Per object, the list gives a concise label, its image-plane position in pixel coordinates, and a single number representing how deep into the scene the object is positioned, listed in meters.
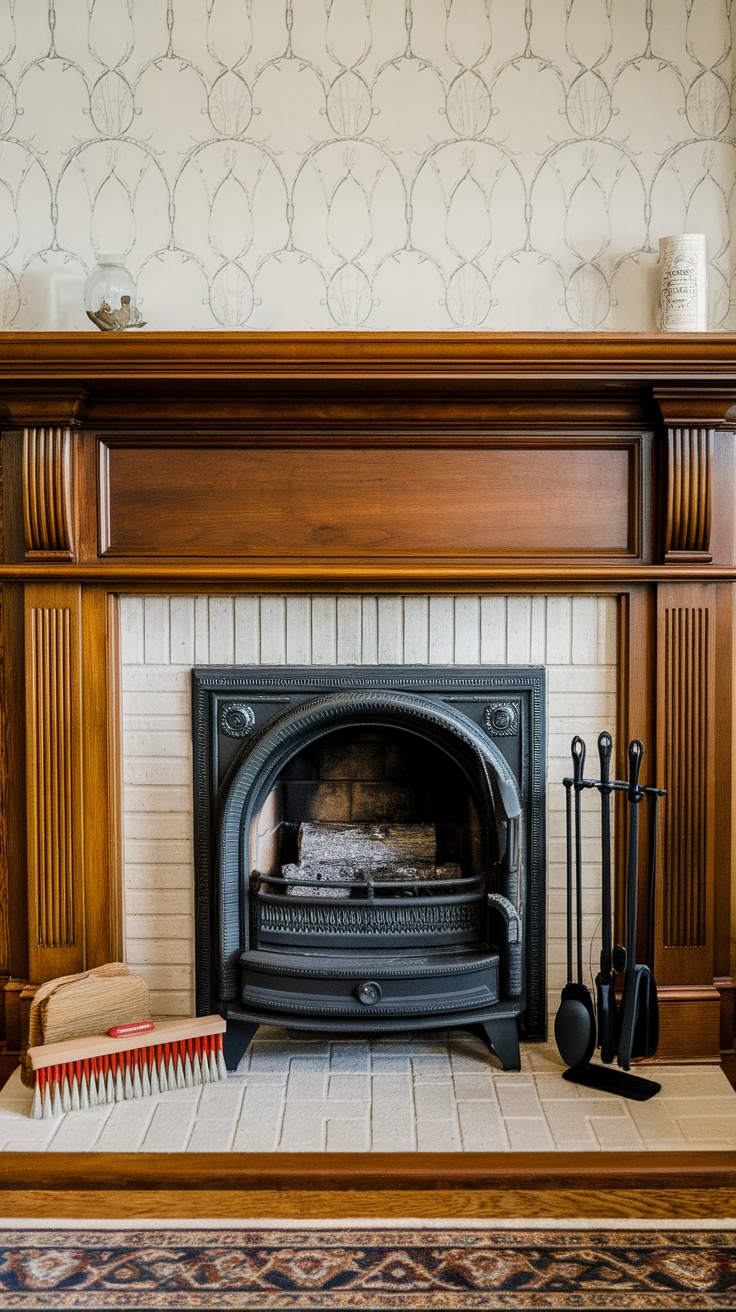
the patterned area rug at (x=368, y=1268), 1.45
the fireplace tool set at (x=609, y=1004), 2.01
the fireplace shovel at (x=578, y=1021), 2.04
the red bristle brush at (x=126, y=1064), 1.94
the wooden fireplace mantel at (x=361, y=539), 2.08
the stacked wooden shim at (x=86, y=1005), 2.01
